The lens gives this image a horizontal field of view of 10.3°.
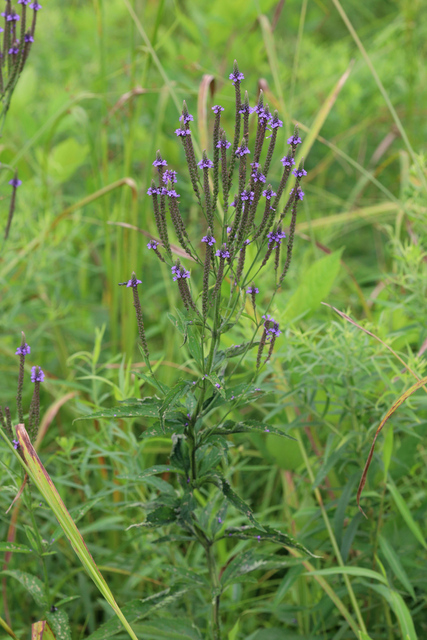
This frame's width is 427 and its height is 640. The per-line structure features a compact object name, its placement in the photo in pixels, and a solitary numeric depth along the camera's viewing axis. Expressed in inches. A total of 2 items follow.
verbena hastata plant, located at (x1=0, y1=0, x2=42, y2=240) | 66.1
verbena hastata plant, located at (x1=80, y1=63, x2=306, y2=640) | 60.5
